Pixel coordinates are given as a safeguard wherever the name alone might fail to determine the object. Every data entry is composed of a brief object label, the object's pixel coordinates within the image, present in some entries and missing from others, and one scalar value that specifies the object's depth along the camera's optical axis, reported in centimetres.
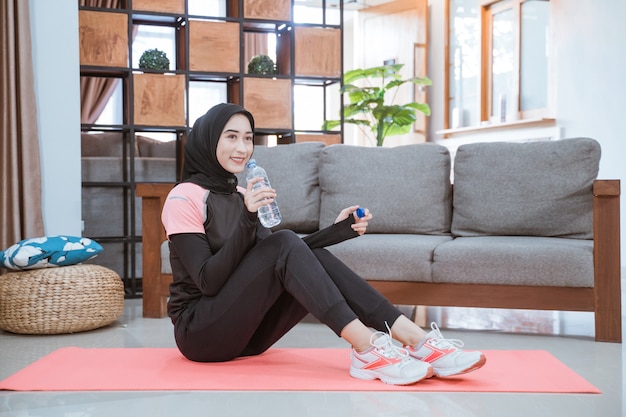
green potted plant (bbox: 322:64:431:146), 667
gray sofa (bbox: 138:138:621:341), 304
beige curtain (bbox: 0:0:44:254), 378
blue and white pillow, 328
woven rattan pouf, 323
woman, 214
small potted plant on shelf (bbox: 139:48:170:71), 424
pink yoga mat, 218
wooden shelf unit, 417
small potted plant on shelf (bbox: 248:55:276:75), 449
